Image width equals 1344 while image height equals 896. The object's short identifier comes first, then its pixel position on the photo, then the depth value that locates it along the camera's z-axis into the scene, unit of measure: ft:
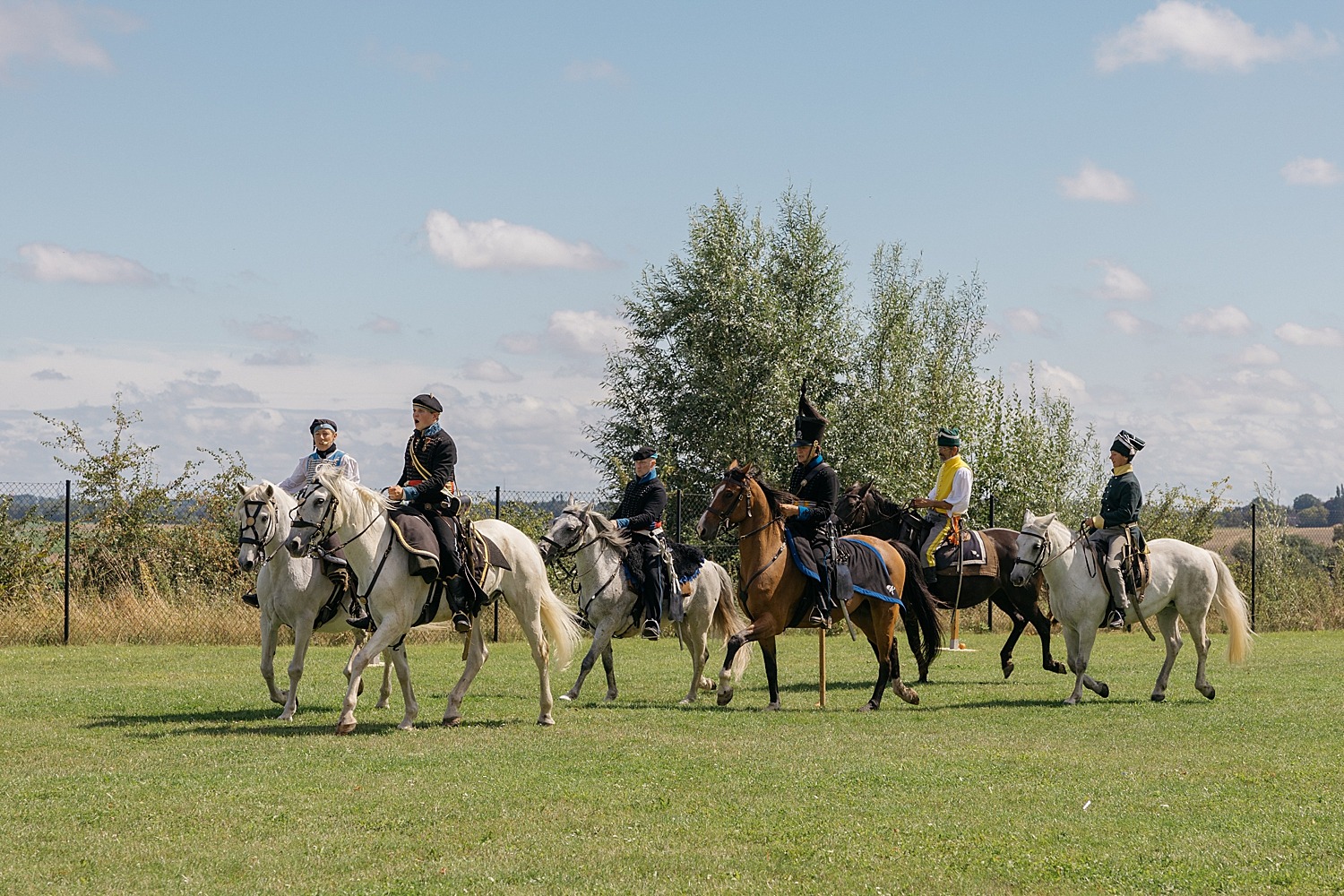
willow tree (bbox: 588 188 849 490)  113.80
